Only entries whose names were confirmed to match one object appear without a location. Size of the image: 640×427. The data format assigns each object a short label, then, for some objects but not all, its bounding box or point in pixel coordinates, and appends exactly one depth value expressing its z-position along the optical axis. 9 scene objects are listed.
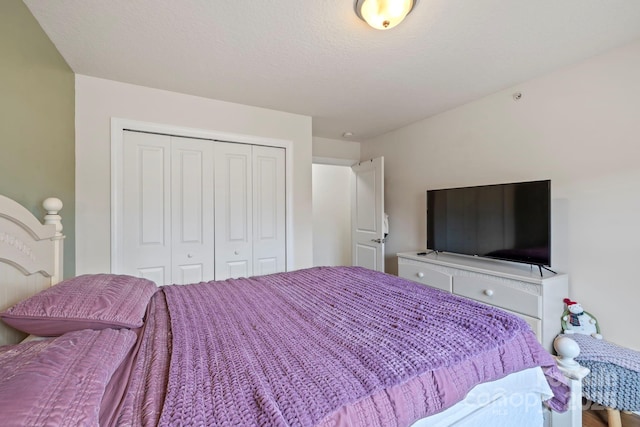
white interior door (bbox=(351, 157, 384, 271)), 3.46
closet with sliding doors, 2.33
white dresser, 1.89
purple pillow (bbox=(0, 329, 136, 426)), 0.50
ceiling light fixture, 1.37
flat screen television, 2.04
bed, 0.63
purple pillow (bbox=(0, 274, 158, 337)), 0.97
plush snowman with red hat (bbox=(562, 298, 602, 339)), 1.89
